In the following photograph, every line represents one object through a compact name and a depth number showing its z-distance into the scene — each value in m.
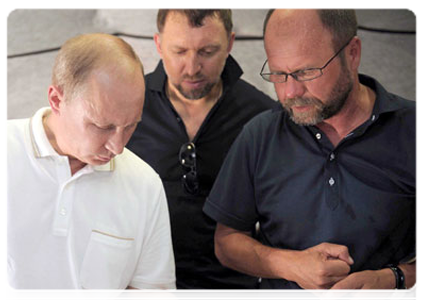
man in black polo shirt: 1.14
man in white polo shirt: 1.01
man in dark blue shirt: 1.09
